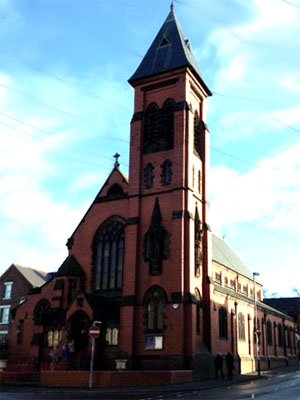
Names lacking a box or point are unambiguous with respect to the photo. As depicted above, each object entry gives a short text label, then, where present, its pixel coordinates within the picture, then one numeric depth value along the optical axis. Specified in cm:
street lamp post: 4119
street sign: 2470
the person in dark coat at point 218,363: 3247
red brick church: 3356
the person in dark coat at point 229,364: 3203
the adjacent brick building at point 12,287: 5624
